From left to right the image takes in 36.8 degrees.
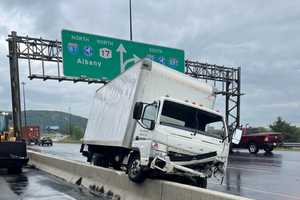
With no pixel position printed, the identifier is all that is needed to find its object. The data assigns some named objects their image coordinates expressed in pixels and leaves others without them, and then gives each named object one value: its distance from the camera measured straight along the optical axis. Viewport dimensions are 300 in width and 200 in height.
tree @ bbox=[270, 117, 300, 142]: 68.15
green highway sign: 25.39
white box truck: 10.16
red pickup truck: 31.78
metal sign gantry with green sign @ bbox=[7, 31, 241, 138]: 27.31
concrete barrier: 7.87
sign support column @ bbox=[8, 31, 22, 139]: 28.00
